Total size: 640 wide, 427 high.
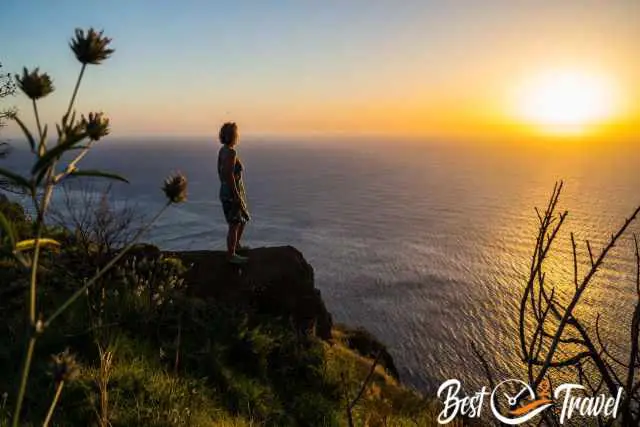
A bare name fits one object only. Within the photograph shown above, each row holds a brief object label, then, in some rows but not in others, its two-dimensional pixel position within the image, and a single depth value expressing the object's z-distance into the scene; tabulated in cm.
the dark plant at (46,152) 99
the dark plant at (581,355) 128
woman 980
